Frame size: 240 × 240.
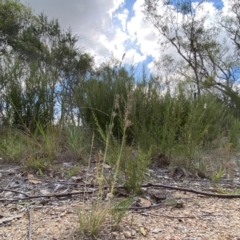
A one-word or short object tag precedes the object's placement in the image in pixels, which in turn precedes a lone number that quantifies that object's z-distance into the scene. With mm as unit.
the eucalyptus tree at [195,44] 15430
